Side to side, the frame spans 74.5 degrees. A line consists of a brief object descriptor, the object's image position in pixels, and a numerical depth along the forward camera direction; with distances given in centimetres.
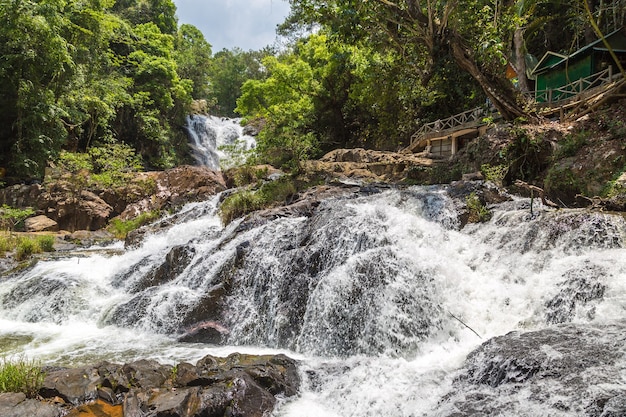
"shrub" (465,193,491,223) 978
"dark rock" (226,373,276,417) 456
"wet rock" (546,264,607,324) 577
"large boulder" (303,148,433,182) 1597
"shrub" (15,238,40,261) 1309
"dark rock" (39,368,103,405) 469
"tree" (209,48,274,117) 4878
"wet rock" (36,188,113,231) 1786
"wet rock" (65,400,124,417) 446
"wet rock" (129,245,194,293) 1048
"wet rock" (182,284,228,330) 828
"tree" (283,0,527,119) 1208
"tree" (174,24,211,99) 3753
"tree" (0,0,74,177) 1778
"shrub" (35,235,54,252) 1377
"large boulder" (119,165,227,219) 1916
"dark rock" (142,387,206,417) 441
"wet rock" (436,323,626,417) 360
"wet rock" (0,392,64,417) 418
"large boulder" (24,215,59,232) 1667
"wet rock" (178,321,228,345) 781
